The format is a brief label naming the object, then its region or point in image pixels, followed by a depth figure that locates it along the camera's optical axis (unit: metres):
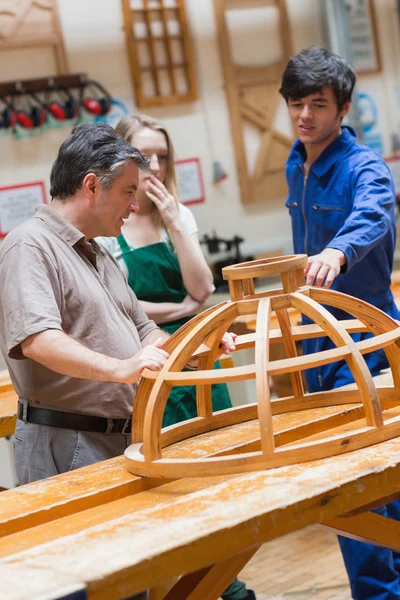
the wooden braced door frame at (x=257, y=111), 7.49
